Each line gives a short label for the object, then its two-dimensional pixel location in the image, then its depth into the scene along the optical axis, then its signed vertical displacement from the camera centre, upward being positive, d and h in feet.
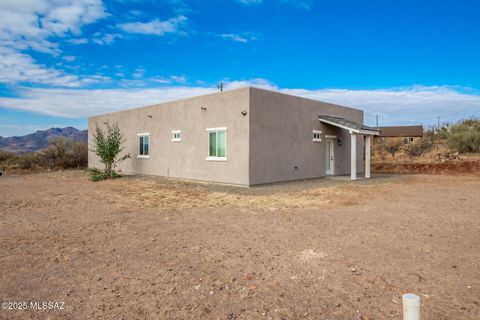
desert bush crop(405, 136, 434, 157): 96.95 +1.19
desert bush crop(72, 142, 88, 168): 88.63 -0.63
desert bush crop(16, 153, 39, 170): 83.61 -2.23
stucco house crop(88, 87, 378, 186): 44.37 +2.38
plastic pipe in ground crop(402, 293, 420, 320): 6.35 -3.20
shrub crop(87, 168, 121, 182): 54.75 -4.20
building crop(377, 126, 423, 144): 174.70 +12.07
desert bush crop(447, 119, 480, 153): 82.43 +4.01
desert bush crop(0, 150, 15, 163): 91.14 -0.58
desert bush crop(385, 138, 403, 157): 105.19 +2.31
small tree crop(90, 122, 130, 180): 57.47 +0.33
